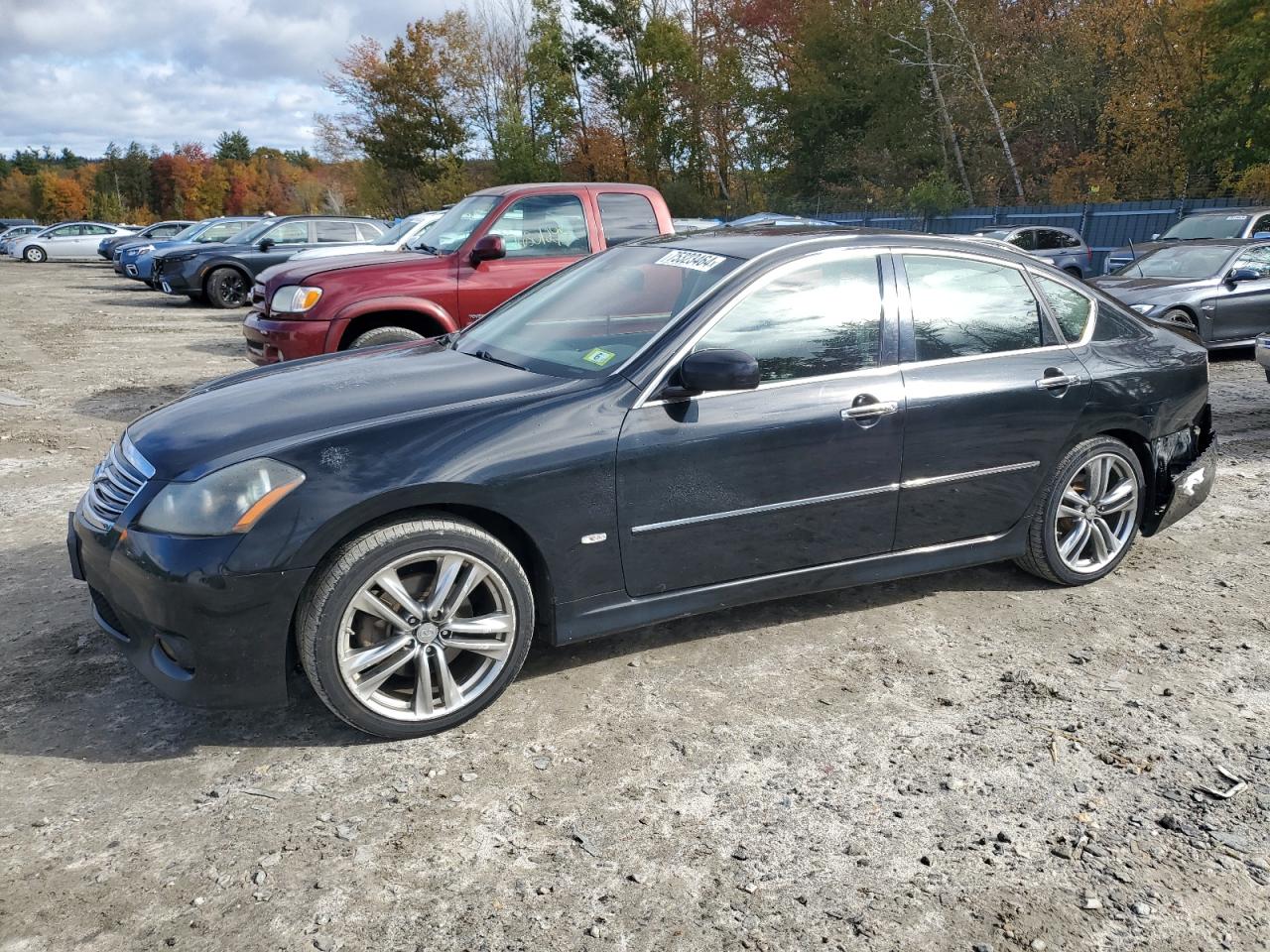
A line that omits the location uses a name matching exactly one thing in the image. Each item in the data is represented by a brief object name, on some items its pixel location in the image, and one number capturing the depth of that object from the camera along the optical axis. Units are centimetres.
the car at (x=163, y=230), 3096
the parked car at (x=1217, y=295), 1166
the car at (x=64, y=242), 3897
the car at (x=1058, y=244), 2014
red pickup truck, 831
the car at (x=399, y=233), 1246
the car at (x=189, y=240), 2192
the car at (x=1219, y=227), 1435
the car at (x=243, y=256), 1802
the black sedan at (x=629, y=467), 321
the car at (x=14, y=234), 4159
